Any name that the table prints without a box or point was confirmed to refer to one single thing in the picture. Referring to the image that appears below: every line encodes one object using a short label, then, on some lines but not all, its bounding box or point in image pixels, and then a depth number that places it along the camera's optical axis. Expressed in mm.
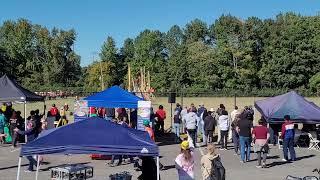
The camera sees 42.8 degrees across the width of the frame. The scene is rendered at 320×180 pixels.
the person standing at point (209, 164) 8298
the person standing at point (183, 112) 18472
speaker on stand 21973
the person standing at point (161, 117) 19783
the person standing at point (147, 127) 11672
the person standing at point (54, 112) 19165
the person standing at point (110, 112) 19013
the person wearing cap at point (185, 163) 8224
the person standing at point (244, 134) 13510
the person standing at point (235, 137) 15318
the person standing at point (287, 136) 14275
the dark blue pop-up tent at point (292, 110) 17133
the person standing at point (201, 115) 18577
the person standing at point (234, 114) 17702
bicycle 6829
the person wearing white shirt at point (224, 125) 15985
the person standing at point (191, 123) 16144
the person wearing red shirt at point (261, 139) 12908
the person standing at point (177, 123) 18561
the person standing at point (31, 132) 13659
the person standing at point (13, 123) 17453
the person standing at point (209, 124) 16986
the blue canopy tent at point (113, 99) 16534
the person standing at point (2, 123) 17624
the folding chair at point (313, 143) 17014
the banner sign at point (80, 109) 15704
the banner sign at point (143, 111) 16046
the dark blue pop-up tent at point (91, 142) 7534
